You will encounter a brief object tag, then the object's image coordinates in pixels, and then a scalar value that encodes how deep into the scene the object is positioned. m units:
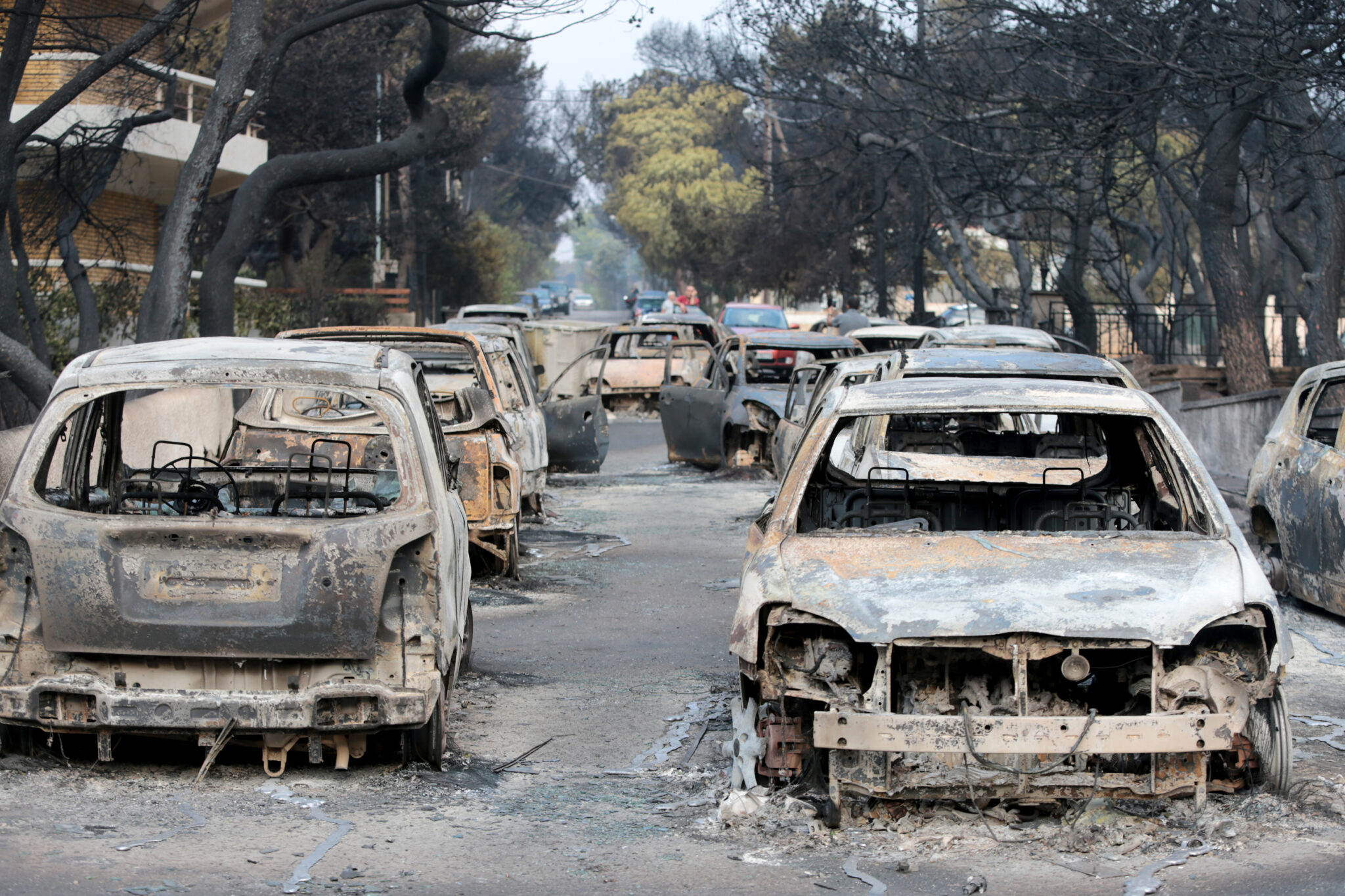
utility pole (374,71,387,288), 37.84
